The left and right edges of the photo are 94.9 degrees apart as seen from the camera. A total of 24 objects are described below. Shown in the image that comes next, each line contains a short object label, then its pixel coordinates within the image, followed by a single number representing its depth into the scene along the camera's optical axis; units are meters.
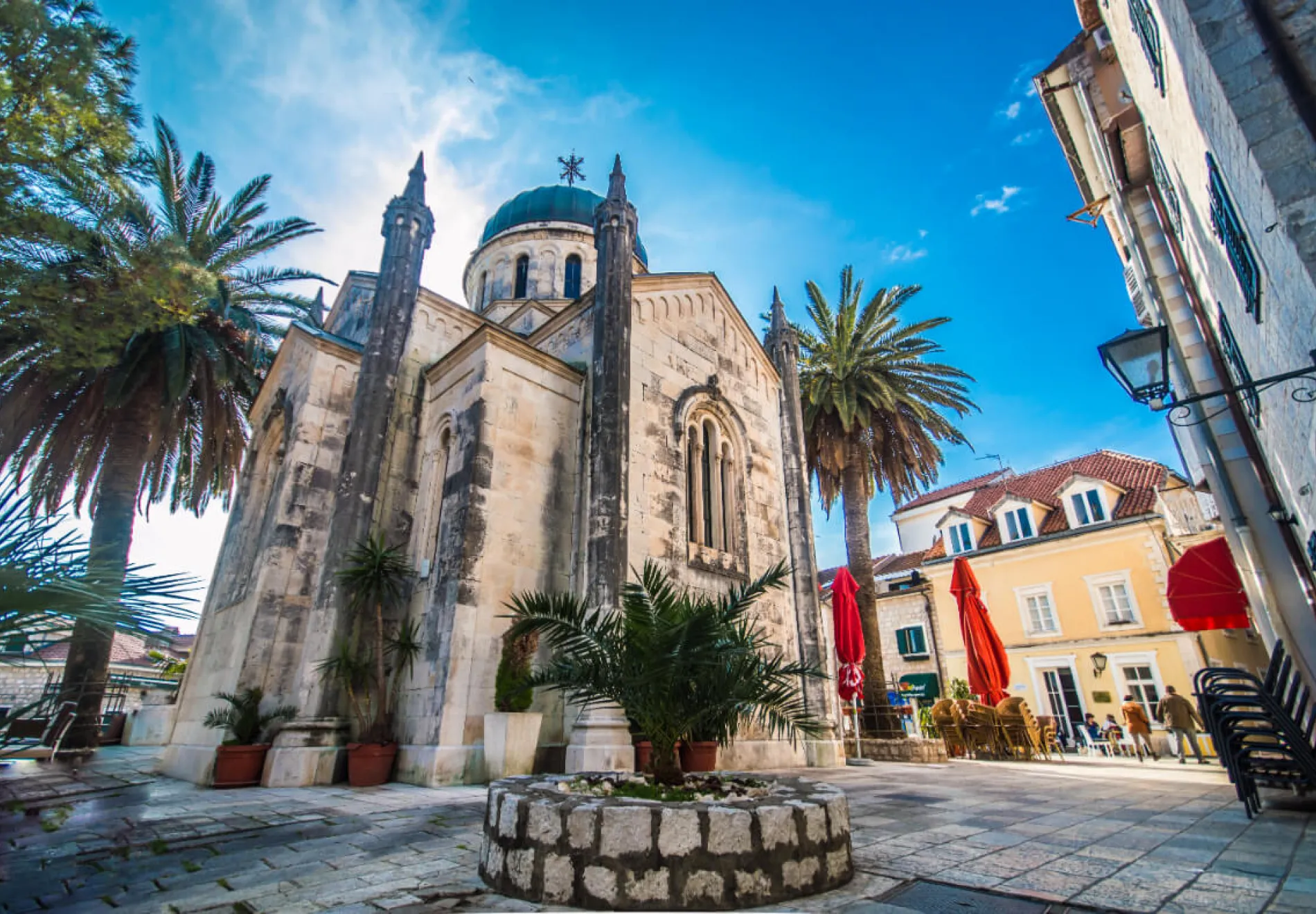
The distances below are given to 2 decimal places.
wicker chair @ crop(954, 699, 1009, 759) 14.20
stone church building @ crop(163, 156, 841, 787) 9.18
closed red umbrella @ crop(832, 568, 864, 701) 13.75
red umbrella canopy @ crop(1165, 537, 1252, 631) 9.95
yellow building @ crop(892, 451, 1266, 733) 20.56
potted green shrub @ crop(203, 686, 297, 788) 8.48
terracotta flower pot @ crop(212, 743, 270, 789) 8.44
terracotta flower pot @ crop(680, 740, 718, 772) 9.71
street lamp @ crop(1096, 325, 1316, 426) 5.06
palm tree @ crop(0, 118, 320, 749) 11.51
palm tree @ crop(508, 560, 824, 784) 4.29
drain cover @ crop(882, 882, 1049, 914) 3.04
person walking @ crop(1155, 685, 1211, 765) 14.53
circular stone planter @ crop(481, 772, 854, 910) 3.12
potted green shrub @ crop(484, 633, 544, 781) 8.38
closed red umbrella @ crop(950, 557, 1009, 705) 13.71
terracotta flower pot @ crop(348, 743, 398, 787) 8.40
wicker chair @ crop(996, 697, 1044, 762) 13.97
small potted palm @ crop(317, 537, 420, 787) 8.58
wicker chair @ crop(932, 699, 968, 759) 14.72
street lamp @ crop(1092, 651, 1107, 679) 21.30
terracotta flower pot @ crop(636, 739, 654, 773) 9.30
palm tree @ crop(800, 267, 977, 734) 17.67
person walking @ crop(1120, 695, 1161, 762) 15.76
